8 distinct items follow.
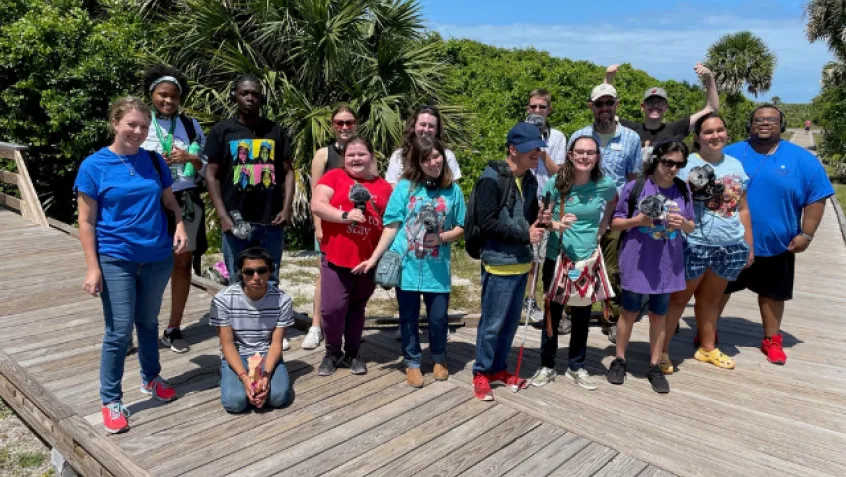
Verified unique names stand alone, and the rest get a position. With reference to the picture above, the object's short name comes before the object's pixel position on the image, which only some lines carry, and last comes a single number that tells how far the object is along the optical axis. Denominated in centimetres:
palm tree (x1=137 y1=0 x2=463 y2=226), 862
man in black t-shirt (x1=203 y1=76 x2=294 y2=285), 390
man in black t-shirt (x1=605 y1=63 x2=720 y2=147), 459
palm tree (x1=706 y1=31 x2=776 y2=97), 3244
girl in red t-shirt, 371
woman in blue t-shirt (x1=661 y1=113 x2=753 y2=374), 397
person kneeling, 342
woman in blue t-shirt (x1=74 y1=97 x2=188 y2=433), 304
